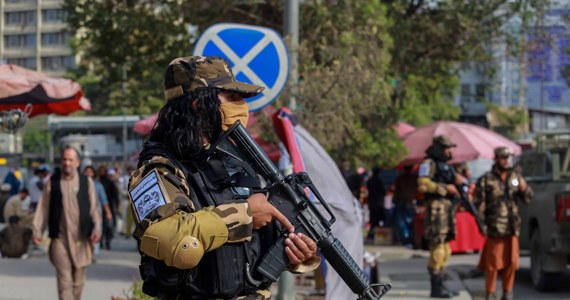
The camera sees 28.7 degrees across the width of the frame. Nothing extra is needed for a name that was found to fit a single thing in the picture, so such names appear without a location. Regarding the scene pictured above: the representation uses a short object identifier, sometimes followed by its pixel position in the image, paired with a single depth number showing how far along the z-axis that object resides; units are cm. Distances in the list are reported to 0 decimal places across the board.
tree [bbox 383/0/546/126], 1853
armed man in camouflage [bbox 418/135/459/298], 1193
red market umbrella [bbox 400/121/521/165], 2273
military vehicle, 1204
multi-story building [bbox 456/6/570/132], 1928
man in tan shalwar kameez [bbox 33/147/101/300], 952
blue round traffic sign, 842
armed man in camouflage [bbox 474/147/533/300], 1120
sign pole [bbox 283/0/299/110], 1009
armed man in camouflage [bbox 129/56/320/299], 384
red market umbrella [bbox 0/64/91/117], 905
